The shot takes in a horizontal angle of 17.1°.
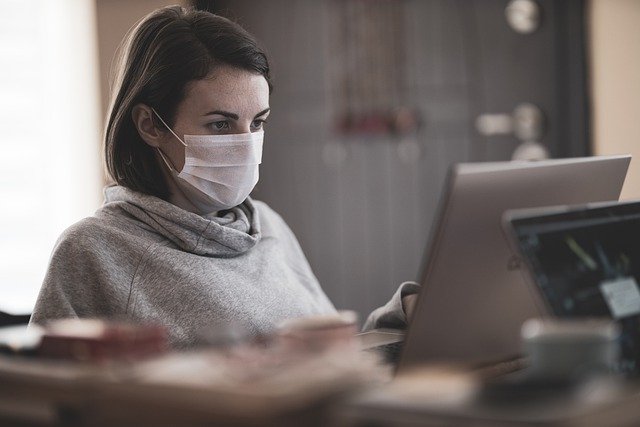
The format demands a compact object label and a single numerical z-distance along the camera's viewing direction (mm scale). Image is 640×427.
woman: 2124
